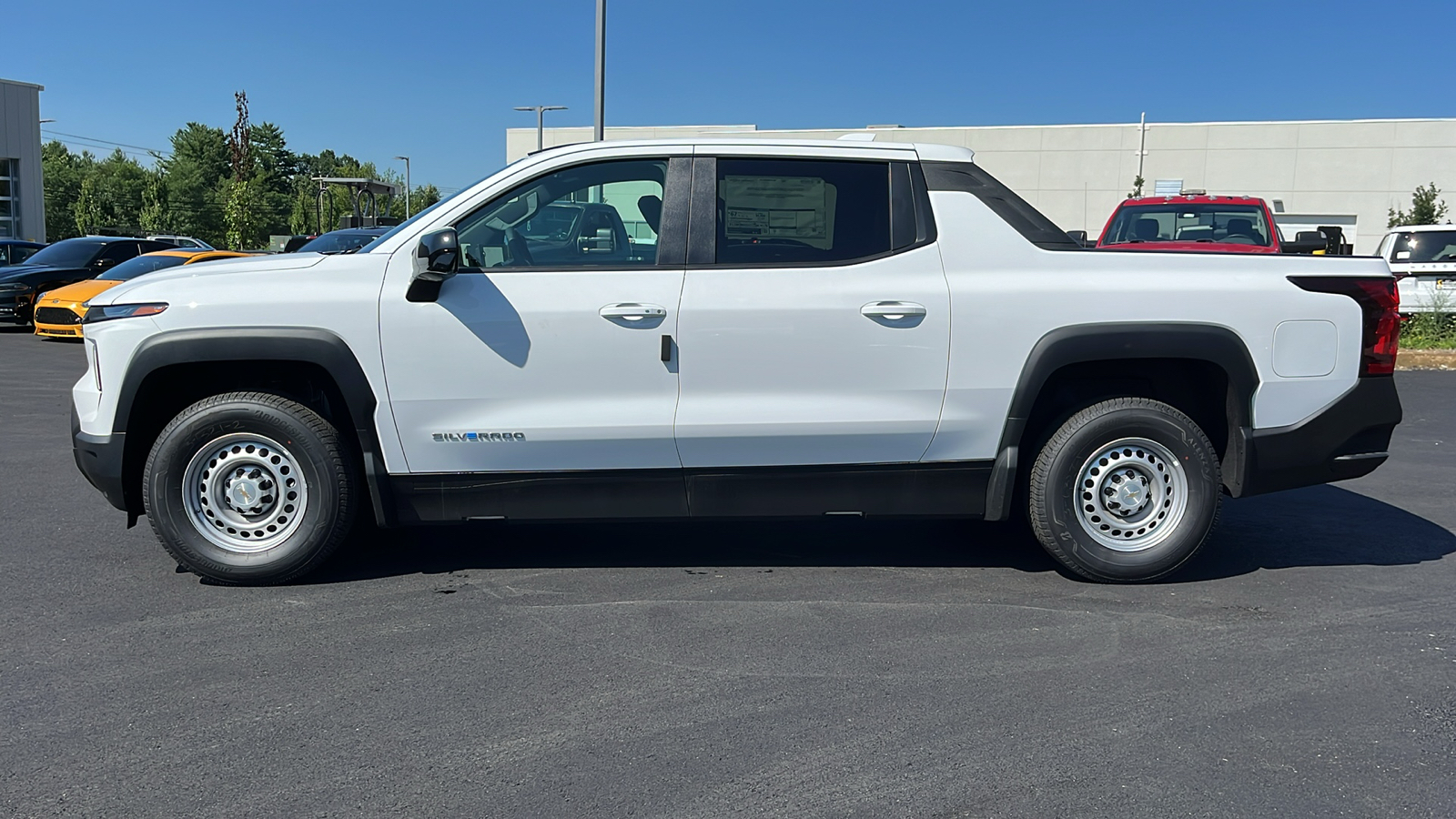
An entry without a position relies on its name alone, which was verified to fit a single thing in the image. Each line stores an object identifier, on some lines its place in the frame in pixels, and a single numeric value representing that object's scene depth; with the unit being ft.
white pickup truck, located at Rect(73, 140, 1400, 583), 15.19
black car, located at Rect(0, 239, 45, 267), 71.15
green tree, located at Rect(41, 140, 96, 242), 209.36
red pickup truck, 41.22
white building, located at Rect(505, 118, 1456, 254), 141.90
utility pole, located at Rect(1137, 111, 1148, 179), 146.00
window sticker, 15.85
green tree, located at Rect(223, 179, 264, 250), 163.43
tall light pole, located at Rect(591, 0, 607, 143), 58.34
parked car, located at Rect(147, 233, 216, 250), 70.18
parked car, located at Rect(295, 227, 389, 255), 49.83
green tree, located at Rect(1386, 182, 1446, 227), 107.86
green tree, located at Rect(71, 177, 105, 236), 193.57
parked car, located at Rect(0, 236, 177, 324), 58.75
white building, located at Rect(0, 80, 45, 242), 152.15
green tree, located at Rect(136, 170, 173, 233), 190.19
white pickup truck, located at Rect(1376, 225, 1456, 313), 50.06
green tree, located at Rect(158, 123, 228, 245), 215.92
